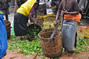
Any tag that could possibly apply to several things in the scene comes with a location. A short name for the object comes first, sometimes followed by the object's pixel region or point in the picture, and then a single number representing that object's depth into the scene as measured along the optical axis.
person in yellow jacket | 5.19
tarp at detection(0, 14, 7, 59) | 2.30
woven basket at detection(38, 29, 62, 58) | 3.64
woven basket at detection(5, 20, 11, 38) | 5.58
